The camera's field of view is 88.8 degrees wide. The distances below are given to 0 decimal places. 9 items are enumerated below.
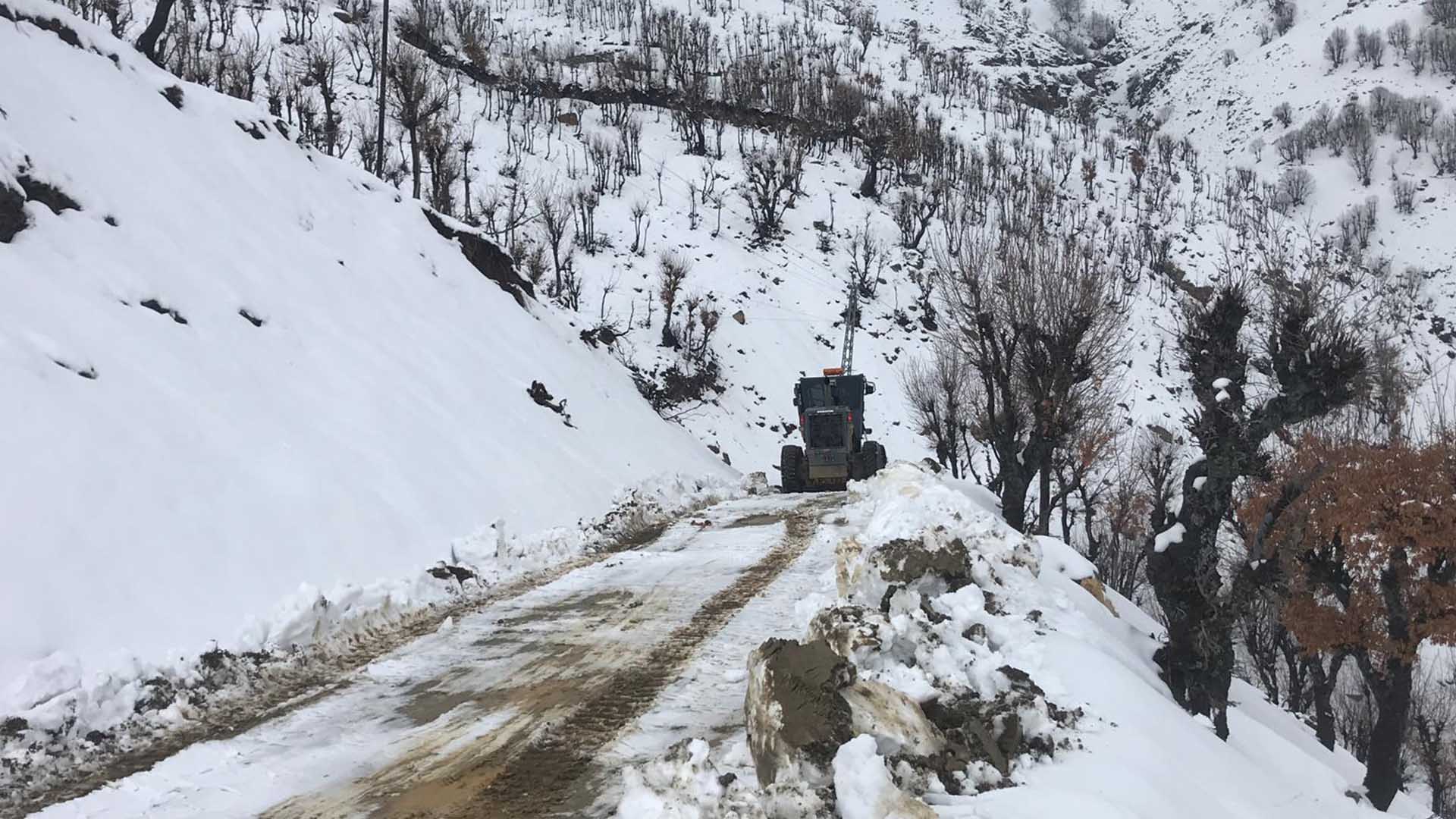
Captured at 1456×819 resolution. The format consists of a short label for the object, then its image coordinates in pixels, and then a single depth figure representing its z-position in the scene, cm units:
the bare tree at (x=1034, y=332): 1503
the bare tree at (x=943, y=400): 2864
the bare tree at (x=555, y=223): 3669
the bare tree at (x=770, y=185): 5178
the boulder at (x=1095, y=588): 952
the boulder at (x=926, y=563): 714
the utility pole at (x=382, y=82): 2597
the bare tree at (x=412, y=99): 2691
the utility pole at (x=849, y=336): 3469
